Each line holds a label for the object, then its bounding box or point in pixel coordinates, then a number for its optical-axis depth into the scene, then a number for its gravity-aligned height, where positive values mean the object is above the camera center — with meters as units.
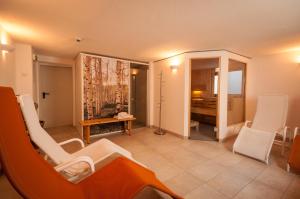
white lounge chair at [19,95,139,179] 1.48 -0.66
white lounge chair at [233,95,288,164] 2.72 -0.73
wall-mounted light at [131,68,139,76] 5.73 +0.92
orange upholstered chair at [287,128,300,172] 2.26 -1.01
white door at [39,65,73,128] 4.87 -0.05
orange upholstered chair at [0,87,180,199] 0.82 -0.61
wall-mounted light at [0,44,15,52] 2.26 +0.74
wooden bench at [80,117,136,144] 3.61 -0.75
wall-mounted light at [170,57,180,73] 4.18 +0.90
